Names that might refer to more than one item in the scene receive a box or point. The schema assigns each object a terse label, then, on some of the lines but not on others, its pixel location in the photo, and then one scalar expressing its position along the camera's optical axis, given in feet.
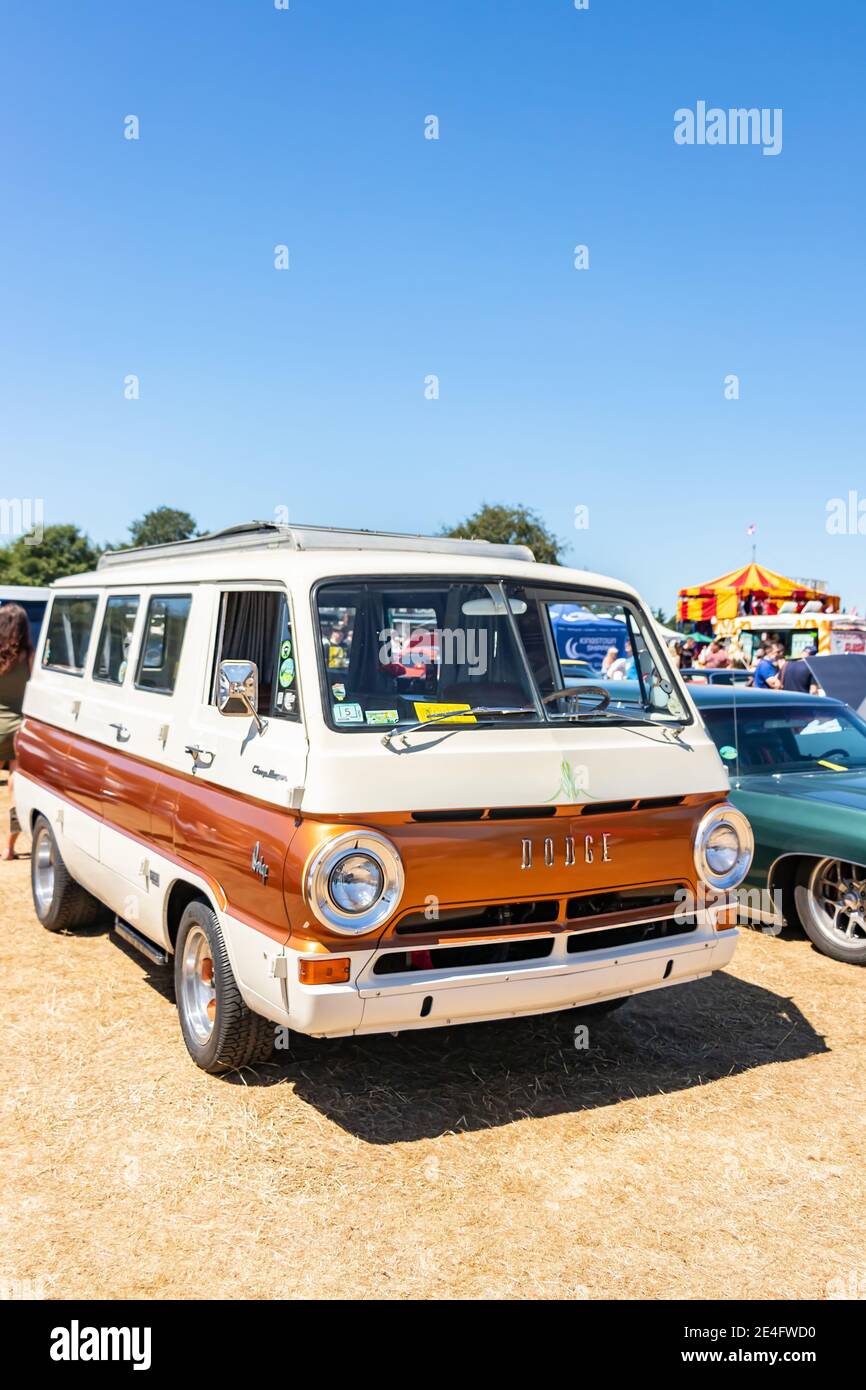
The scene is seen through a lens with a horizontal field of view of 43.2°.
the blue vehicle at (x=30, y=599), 49.21
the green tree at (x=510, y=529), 173.27
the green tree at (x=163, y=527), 288.71
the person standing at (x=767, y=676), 52.65
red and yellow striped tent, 77.20
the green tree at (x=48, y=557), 207.72
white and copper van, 12.18
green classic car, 20.68
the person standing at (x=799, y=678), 43.88
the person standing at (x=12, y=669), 27.07
